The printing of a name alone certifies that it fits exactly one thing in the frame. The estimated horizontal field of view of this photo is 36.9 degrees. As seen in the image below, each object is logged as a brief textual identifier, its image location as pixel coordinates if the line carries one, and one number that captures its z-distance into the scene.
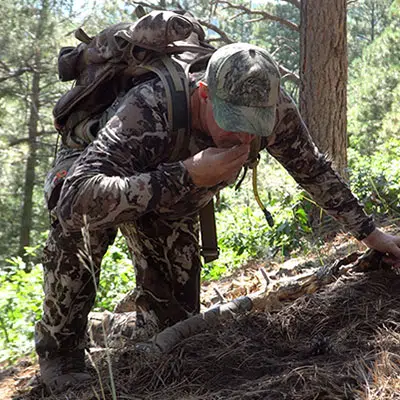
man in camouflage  2.33
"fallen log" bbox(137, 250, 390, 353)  2.82
